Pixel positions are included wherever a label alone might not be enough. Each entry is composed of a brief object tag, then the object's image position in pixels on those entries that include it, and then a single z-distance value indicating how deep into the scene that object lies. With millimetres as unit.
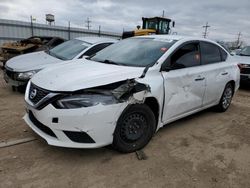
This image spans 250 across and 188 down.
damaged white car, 2232
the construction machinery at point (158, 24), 11942
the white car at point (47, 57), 4383
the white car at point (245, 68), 6582
